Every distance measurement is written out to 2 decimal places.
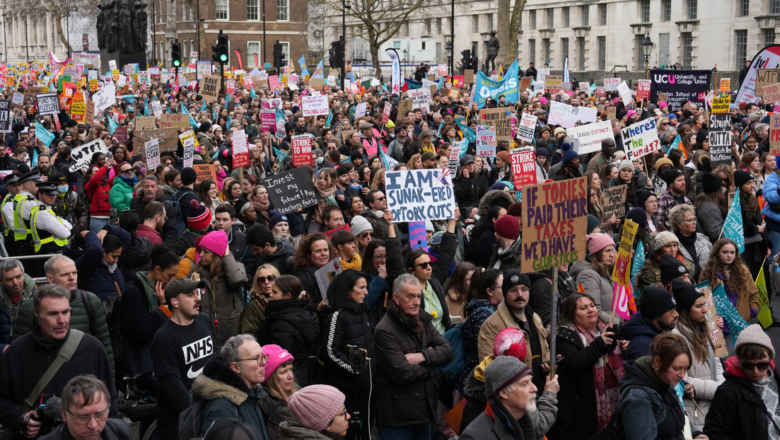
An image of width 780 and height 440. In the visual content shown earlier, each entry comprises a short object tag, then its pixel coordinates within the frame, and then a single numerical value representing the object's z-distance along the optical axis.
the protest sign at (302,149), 12.08
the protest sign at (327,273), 6.45
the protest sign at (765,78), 18.17
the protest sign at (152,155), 12.08
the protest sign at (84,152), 12.21
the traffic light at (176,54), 34.03
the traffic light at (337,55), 36.38
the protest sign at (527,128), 14.42
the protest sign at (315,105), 18.41
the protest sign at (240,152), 12.22
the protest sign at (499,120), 14.34
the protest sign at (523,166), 10.57
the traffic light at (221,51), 24.48
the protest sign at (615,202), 9.22
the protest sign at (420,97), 20.88
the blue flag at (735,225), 8.50
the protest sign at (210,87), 21.66
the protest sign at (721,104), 16.94
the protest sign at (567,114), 16.44
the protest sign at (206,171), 11.08
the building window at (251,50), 73.12
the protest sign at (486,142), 13.14
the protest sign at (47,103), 18.36
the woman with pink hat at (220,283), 6.41
